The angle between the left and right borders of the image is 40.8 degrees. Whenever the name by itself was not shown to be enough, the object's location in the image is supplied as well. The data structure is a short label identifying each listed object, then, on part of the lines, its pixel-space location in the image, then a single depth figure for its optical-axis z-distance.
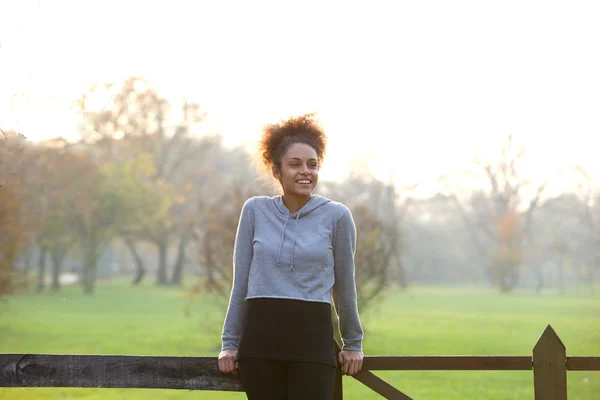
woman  3.24
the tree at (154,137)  42.41
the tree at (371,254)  15.54
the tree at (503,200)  58.06
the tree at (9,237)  14.38
